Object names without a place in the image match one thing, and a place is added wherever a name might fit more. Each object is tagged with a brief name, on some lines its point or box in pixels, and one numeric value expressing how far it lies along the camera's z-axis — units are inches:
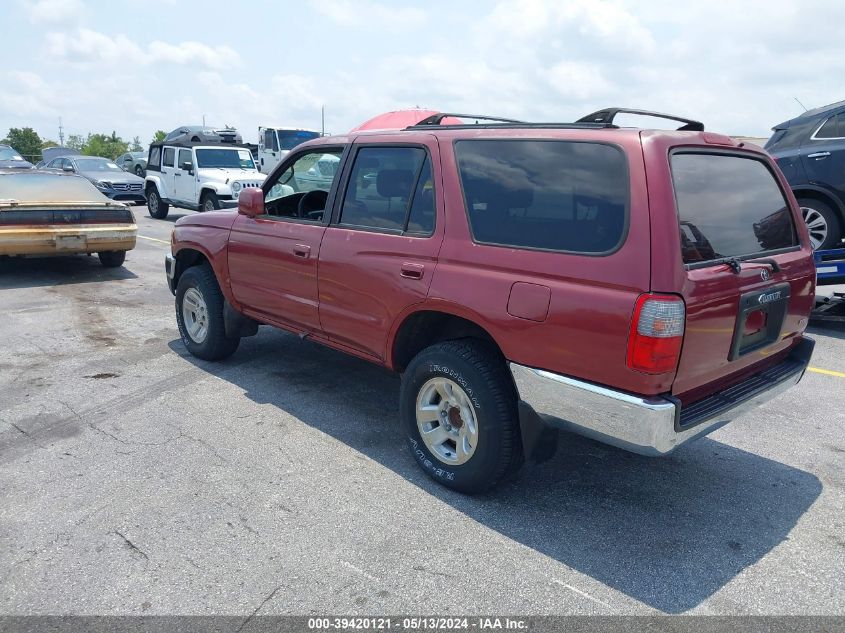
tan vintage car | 329.4
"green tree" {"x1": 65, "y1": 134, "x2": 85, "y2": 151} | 2929.6
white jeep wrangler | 592.1
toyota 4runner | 109.7
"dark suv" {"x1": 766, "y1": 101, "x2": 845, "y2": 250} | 273.0
